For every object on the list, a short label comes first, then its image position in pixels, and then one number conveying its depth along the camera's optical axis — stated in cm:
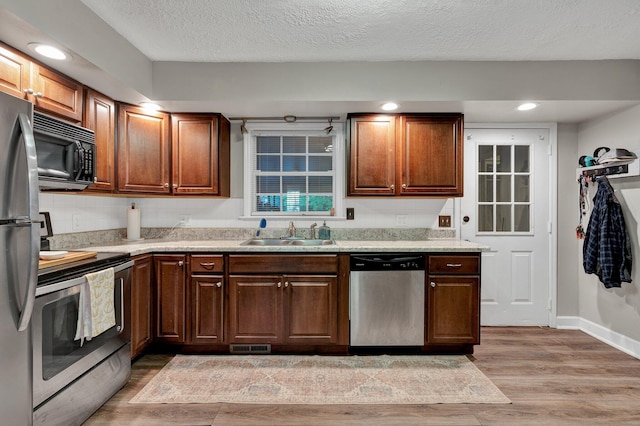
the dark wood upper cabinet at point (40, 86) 184
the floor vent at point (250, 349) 278
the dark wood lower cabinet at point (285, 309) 273
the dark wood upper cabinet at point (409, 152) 302
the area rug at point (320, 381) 216
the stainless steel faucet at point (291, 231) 334
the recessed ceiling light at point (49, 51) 188
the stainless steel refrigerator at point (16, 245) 142
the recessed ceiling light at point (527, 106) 282
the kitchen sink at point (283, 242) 318
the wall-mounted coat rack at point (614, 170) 275
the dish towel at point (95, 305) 186
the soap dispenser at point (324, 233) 333
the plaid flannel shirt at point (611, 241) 284
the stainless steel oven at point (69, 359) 163
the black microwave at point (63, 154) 180
